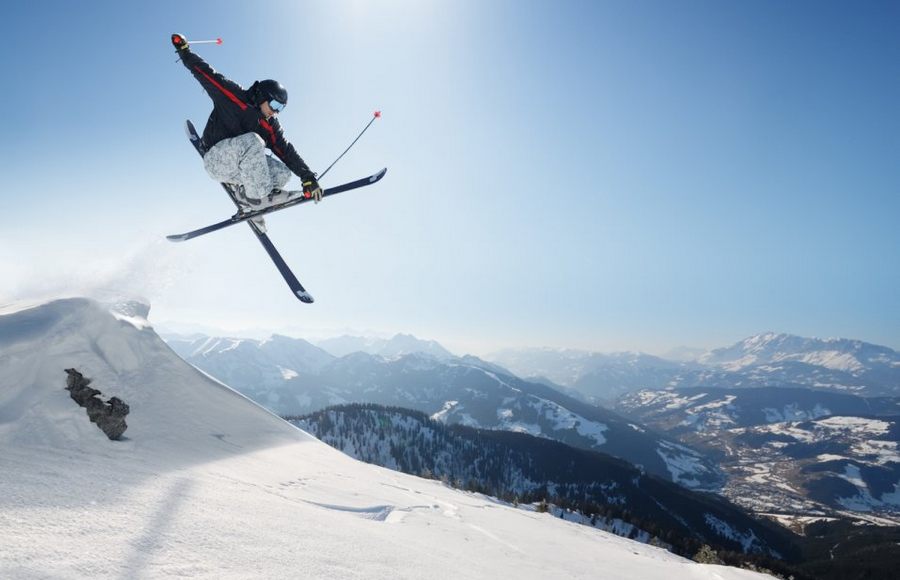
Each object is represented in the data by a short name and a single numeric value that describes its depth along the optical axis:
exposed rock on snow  9.49
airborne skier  10.11
